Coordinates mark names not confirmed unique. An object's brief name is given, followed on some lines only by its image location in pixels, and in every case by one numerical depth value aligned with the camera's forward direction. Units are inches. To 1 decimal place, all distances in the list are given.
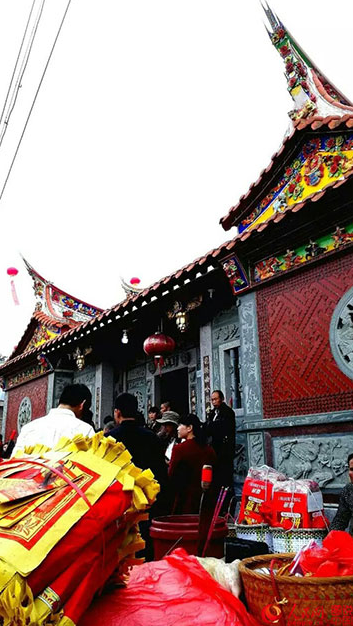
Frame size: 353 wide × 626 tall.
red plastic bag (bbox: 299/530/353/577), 48.5
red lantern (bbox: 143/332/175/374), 282.8
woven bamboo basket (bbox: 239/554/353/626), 44.8
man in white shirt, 98.0
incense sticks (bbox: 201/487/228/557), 71.6
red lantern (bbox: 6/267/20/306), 483.3
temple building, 187.0
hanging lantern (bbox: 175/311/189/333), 272.7
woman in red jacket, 144.6
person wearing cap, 234.7
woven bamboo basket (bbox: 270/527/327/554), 143.7
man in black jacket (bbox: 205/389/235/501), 213.2
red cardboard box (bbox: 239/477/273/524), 154.8
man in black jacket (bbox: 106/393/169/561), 125.1
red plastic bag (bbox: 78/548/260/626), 50.5
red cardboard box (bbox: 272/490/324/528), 148.3
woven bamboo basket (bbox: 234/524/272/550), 149.0
